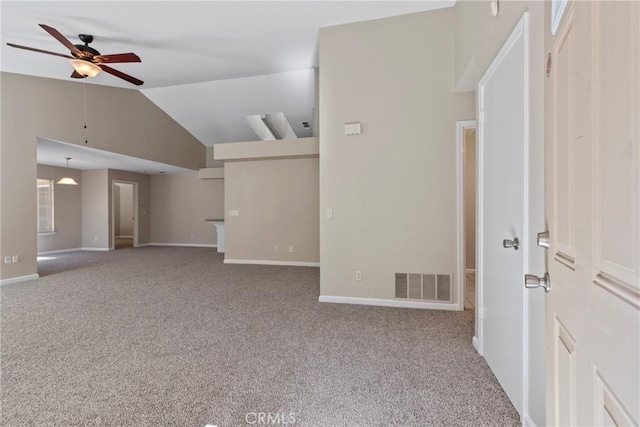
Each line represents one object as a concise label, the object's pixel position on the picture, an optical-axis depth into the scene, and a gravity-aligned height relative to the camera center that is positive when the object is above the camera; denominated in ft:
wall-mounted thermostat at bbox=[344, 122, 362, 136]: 10.96 +3.29
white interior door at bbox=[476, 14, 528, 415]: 5.00 +0.06
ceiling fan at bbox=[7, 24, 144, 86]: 11.13 +6.31
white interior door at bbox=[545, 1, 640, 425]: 1.35 -0.05
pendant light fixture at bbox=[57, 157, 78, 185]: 23.29 +2.64
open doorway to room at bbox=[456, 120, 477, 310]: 10.24 -0.05
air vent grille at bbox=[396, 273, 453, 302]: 10.42 -2.88
